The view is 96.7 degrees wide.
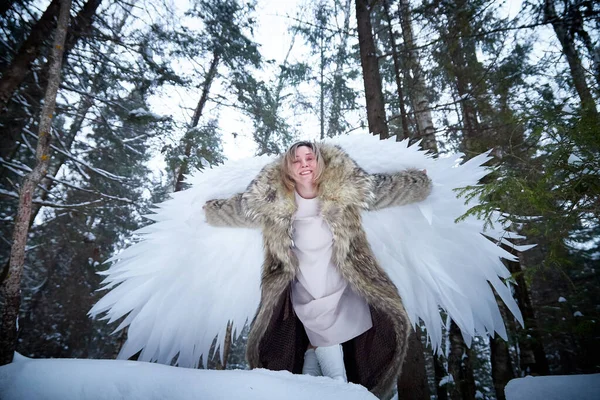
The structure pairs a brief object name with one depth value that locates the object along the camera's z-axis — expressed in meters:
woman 2.36
